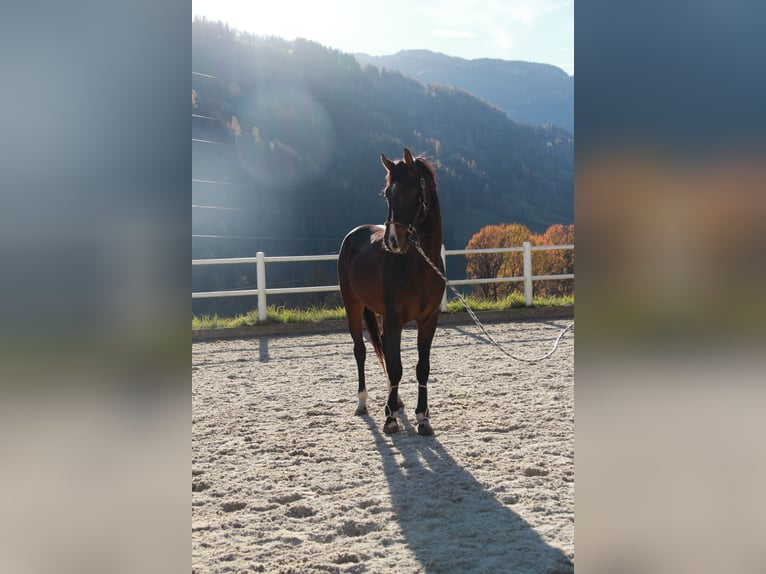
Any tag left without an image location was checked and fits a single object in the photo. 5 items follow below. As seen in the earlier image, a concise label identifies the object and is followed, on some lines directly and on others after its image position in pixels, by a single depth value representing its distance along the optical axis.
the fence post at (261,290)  9.58
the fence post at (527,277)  10.34
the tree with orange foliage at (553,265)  25.14
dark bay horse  3.93
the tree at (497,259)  24.98
